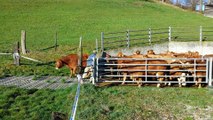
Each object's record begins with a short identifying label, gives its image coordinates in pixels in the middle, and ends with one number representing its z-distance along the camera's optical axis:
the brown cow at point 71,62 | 14.91
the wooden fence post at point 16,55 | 16.39
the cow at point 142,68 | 12.84
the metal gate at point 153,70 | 12.71
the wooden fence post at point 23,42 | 20.81
